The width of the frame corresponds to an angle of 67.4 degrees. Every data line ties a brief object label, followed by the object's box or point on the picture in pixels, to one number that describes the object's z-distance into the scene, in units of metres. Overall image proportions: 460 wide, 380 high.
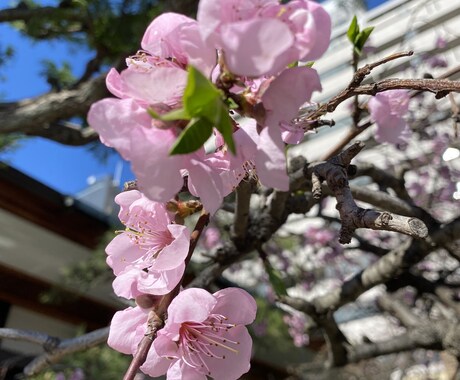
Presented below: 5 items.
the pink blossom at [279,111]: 0.09
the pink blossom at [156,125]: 0.09
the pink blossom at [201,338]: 0.11
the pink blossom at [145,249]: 0.11
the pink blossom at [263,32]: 0.08
